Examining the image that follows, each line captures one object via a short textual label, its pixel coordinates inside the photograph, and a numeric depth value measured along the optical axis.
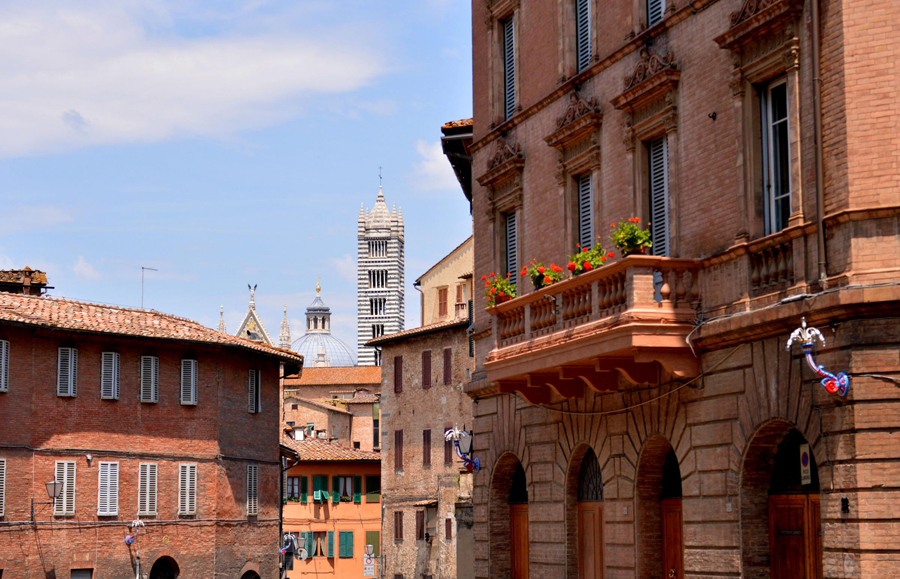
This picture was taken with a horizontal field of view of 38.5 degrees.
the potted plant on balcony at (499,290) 24.35
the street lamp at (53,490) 40.31
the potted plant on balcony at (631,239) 19.09
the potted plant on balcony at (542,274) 21.95
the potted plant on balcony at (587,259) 20.47
